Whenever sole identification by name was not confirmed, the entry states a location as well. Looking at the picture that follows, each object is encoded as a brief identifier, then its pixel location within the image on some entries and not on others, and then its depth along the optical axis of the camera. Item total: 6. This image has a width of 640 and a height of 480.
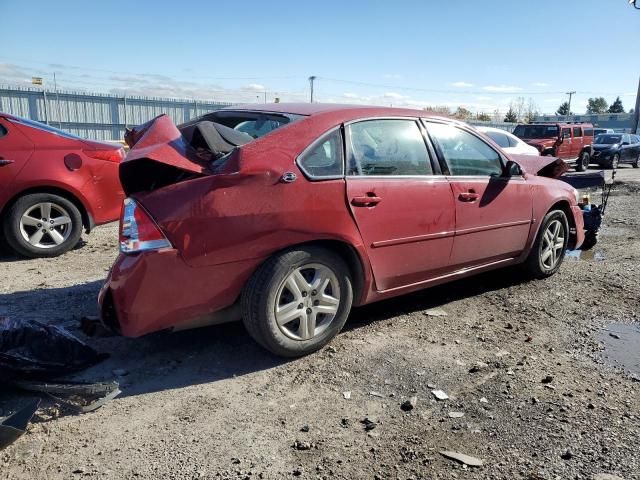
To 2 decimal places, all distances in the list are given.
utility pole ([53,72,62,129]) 18.89
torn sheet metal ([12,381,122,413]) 3.05
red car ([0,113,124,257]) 5.98
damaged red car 3.23
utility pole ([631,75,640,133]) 39.00
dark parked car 23.84
